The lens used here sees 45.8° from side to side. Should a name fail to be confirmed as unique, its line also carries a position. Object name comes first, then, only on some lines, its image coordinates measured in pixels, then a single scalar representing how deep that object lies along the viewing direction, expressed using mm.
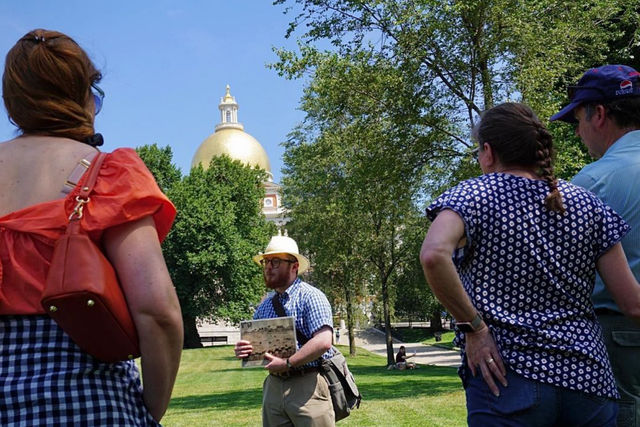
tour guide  5414
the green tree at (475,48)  17875
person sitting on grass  32034
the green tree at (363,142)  19359
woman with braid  2824
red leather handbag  2023
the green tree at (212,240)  50906
